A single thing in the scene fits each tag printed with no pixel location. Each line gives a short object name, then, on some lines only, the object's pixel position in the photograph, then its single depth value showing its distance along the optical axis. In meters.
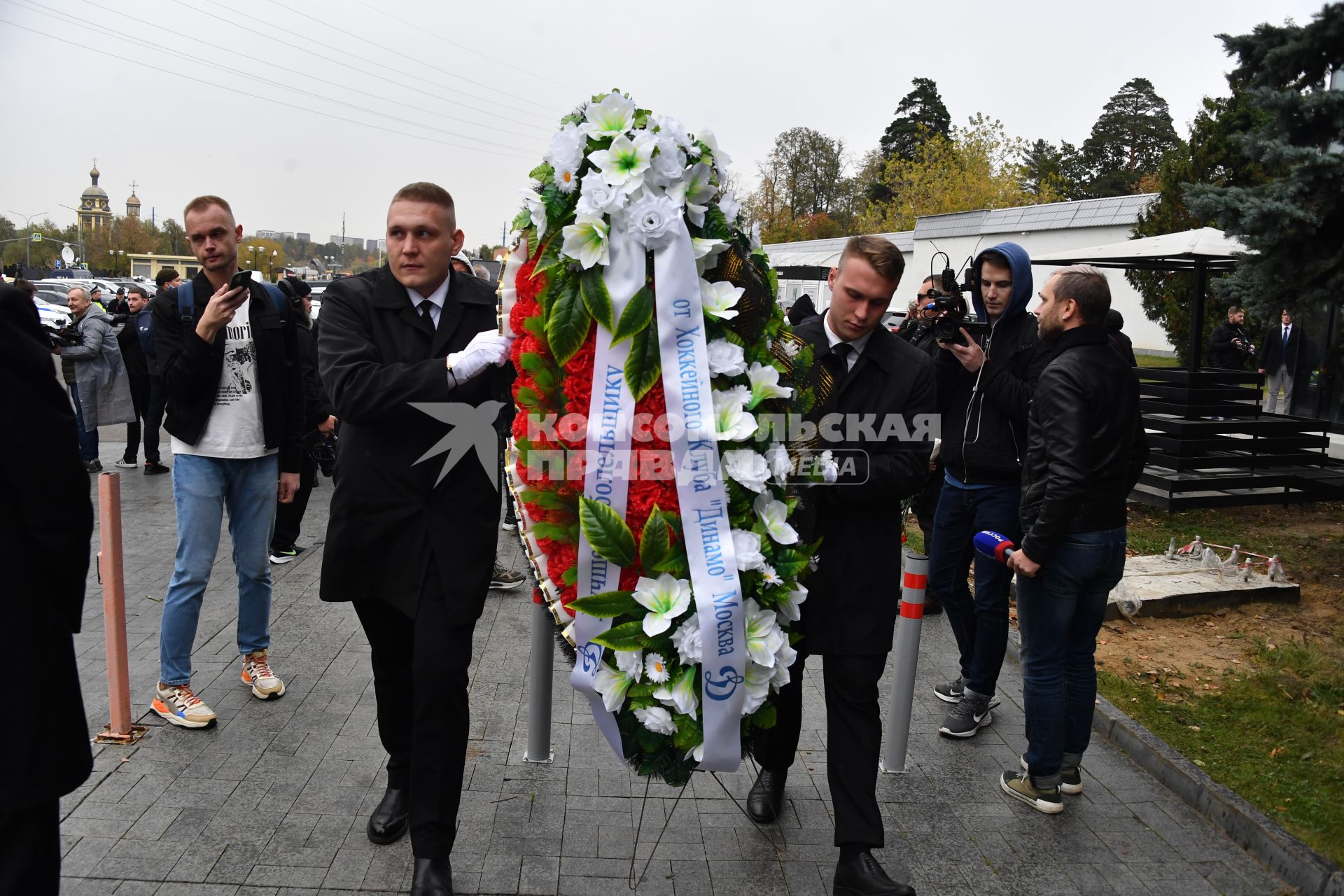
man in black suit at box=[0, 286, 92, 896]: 2.45
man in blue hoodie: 4.82
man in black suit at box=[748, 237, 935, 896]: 3.57
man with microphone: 4.08
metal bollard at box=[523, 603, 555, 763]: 4.40
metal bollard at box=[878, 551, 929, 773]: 4.59
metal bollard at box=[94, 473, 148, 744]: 4.48
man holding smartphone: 4.66
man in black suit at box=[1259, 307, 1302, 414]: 16.75
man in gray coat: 11.49
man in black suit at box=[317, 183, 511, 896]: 3.42
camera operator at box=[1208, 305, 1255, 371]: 15.89
